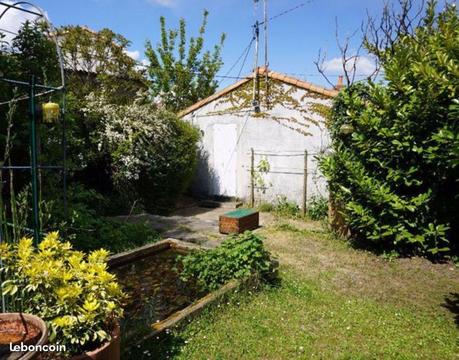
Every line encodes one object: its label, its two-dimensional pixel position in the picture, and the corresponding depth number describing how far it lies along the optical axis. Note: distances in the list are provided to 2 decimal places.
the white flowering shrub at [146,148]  8.98
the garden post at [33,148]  3.04
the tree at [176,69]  16.67
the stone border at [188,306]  3.47
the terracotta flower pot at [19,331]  2.07
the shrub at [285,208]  9.83
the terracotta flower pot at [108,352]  2.30
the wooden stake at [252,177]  10.95
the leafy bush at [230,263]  4.55
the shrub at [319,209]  9.22
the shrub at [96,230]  5.54
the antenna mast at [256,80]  10.70
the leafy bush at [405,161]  5.66
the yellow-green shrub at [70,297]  2.32
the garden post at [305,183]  9.55
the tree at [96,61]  10.88
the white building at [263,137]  9.88
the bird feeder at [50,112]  3.85
